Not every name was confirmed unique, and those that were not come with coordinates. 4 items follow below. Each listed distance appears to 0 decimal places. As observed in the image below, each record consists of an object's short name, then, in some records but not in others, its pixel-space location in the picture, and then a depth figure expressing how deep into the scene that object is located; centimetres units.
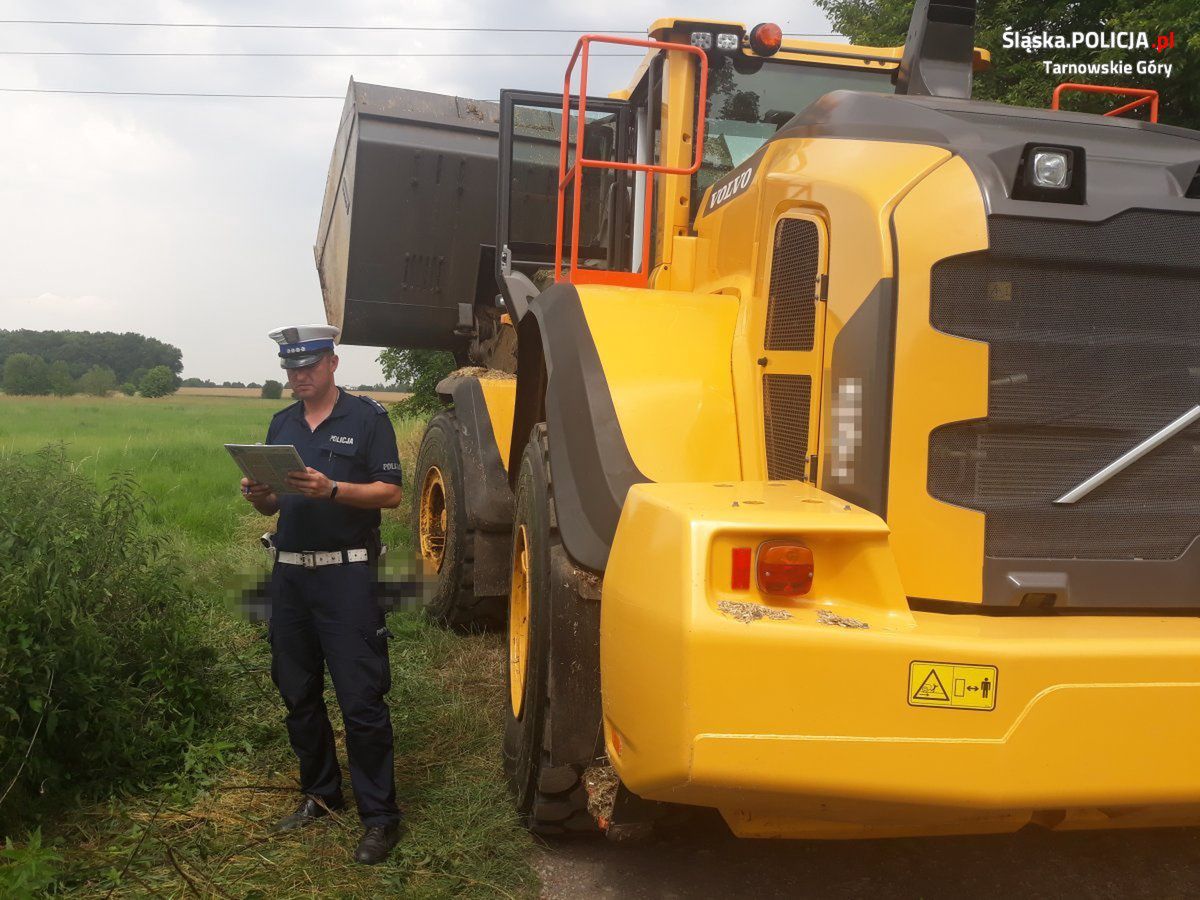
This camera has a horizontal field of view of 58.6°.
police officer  358
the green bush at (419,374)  1580
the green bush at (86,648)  344
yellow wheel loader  235
